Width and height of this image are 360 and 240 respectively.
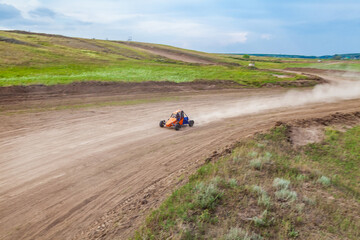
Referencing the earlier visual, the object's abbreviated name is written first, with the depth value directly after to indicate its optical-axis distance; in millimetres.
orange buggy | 18766
